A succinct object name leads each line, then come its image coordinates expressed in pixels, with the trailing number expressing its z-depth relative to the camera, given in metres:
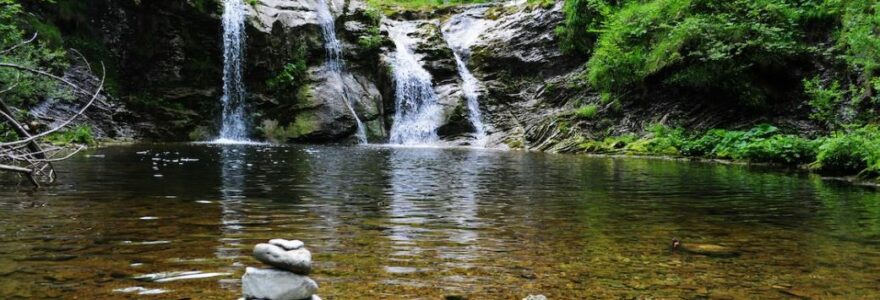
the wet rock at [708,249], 5.61
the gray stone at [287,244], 3.51
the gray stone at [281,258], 3.44
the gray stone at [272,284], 3.42
